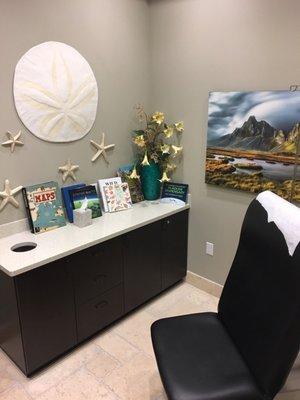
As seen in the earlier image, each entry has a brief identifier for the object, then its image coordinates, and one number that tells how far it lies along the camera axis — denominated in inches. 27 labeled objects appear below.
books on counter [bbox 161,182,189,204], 102.5
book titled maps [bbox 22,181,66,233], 79.5
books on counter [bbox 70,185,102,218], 87.4
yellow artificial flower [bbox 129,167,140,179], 99.3
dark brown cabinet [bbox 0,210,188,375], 68.3
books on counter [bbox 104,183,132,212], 95.7
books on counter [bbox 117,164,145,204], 100.2
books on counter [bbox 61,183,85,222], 86.4
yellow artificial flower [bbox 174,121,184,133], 98.2
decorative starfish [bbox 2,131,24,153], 75.0
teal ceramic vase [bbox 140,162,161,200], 100.8
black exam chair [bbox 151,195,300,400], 44.9
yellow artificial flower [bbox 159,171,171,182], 102.2
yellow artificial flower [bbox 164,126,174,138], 98.3
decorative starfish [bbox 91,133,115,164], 93.3
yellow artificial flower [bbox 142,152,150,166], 97.7
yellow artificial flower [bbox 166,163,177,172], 102.7
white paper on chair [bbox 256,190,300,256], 45.1
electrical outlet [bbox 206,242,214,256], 101.1
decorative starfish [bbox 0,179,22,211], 76.1
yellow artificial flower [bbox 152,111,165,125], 97.8
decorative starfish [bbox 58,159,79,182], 86.5
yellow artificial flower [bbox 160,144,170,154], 99.0
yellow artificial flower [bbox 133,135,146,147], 97.2
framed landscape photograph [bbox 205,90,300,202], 76.0
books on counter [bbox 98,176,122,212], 94.9
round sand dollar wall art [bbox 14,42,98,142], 75.8
